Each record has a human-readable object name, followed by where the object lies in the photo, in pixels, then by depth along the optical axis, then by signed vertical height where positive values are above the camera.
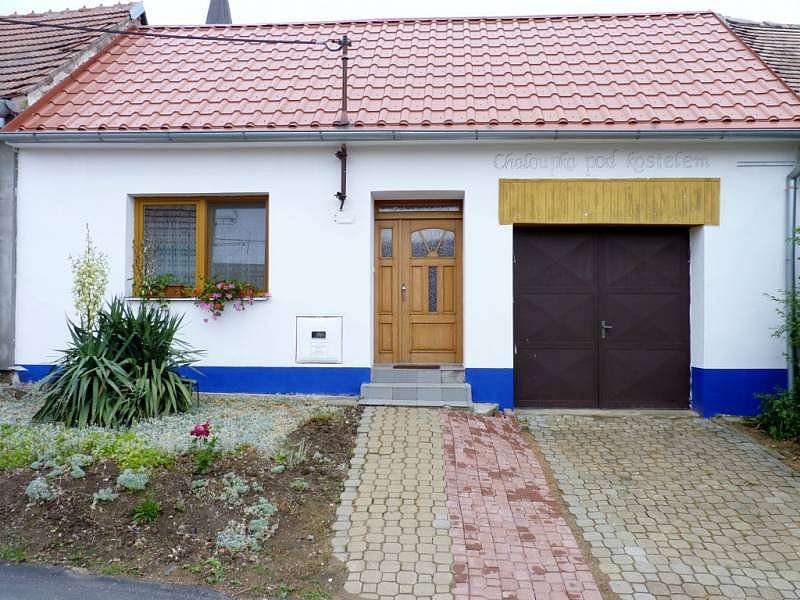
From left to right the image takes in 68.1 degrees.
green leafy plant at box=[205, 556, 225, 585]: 3.54 -1.61
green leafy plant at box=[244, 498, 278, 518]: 4.17 -1.44
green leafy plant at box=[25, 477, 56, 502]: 4.25 -1.35
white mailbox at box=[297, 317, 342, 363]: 7.31 -0.40
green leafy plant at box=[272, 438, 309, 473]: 5.00 -1.28
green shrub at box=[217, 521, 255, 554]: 3.80 -1.52
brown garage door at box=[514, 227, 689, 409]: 7.50 -0.11
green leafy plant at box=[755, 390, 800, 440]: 6.34 -1.17
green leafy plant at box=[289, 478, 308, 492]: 4.58 -1.38
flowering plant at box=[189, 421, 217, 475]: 4.68 -1.19
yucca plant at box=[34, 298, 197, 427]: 5.74 -0.70
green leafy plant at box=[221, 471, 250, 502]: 4.32 -1.35
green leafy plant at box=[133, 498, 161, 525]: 4.05 -1.42
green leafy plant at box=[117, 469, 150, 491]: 4.33 -1.29
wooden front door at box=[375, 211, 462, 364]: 7.82 +0.23
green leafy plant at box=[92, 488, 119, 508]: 4.22 -1.36
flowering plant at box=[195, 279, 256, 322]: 7.22 +0.14
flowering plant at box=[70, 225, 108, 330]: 6.69 +0.21
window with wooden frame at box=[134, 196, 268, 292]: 7.66 +0.90
